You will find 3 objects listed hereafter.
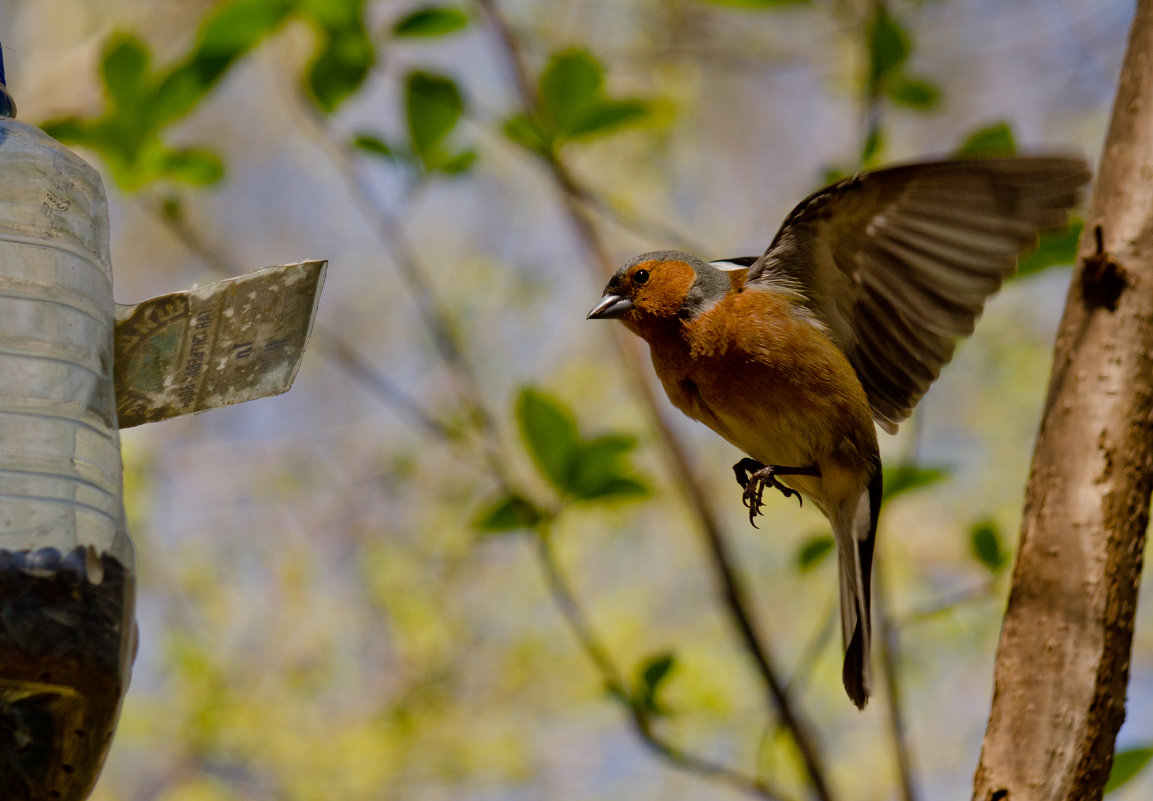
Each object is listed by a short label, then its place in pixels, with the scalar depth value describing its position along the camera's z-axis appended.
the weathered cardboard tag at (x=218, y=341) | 3.93
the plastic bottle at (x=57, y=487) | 3.36
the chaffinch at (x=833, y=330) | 5.41
